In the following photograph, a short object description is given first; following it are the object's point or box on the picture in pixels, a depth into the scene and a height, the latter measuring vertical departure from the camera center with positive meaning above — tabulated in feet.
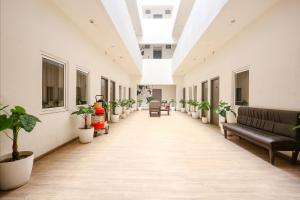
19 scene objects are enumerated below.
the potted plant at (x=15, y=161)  7.58 -2.90
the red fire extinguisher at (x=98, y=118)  18.30 -2.04
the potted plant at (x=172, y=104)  57.31 -1.63
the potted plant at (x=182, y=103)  50.57 -1.27
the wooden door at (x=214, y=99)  26.89 +0.07
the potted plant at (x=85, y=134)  15.75 -3.20
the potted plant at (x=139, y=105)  58.26 -2.02
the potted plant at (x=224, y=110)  19.77 -1.19
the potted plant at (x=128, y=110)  39.63 -2.69
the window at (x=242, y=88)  18.36 +1.26
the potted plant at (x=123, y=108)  34.46 -2.00
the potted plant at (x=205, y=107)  28.25 -1.24
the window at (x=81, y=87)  18.63 +1.31
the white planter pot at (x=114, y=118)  29.43 -3.24
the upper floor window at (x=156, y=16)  68.90 +33.30
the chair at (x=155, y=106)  38.82 -1.54
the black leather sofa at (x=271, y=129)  10.55 -2.26
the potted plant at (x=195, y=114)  36.32 -3.09
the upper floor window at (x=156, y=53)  68.44 +18.33
